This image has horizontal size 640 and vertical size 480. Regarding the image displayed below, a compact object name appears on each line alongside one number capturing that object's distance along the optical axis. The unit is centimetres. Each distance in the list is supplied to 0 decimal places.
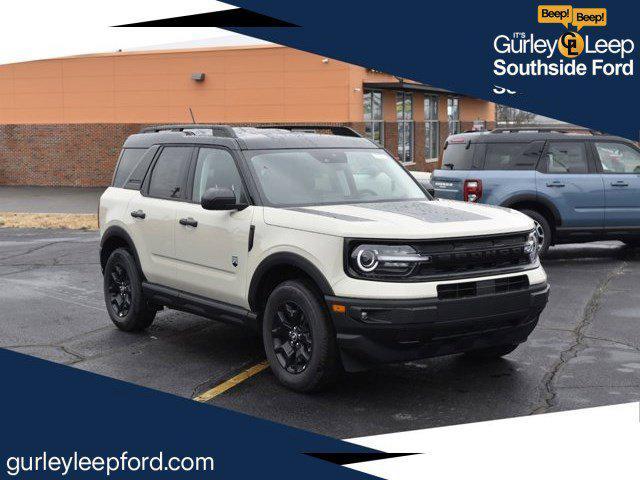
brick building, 2791
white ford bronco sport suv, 603
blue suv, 1318
